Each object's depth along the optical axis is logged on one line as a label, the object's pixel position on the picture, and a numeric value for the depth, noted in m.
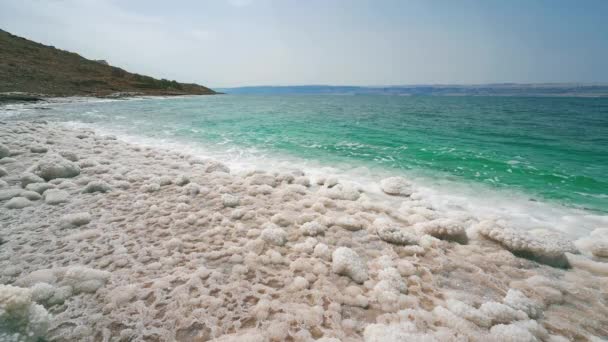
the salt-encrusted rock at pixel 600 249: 3.82
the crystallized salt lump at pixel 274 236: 3.77
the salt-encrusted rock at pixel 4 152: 7.16
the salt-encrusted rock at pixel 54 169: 5.75
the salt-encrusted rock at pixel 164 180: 5.93
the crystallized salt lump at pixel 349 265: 3.09
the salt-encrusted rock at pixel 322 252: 3.49
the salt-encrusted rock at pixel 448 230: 4.02
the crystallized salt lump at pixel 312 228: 4.05
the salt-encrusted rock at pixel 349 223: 4.30
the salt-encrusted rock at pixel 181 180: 5.98
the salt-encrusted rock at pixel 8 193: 4.67
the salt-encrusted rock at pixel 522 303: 2.63
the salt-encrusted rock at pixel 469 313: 2.47
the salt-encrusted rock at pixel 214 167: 7.35
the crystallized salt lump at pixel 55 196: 4.68
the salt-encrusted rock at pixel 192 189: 5.49
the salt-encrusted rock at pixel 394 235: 3.87
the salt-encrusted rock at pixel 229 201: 5.00
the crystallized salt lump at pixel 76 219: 4.00
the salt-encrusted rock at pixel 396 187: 6.30
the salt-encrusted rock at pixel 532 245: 3.56
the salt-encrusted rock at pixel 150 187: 5.57
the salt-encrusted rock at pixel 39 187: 5.06
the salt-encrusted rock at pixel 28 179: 5.32
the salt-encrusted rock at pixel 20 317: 2.04
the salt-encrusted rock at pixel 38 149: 7.97
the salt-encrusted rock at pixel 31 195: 4.77
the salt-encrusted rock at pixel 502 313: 2.52
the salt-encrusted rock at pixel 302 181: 6.60
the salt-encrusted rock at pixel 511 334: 2.27
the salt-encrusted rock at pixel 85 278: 2.69
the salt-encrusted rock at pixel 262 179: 6.34
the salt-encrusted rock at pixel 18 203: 4.40
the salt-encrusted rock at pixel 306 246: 3.62
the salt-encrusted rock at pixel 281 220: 4.38
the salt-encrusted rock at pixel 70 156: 7.20
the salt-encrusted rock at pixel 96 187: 5.25
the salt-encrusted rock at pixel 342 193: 5.71
